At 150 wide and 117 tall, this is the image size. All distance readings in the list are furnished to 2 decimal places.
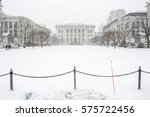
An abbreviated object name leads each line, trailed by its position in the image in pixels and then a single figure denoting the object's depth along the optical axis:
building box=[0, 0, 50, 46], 58.84
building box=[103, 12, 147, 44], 65.50
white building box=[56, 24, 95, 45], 166.77
